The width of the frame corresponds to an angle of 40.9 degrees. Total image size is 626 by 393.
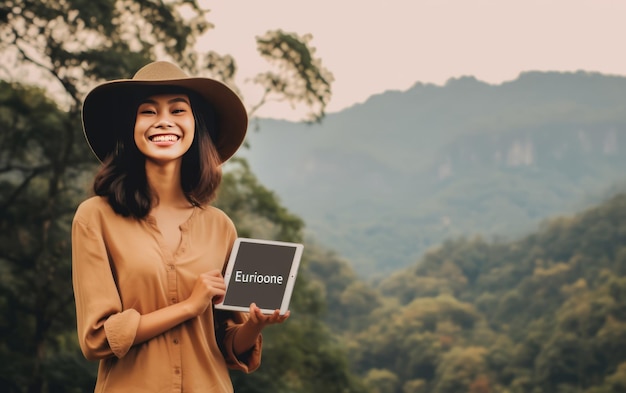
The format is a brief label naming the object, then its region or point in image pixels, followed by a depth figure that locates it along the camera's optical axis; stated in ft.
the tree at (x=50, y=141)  38.68
